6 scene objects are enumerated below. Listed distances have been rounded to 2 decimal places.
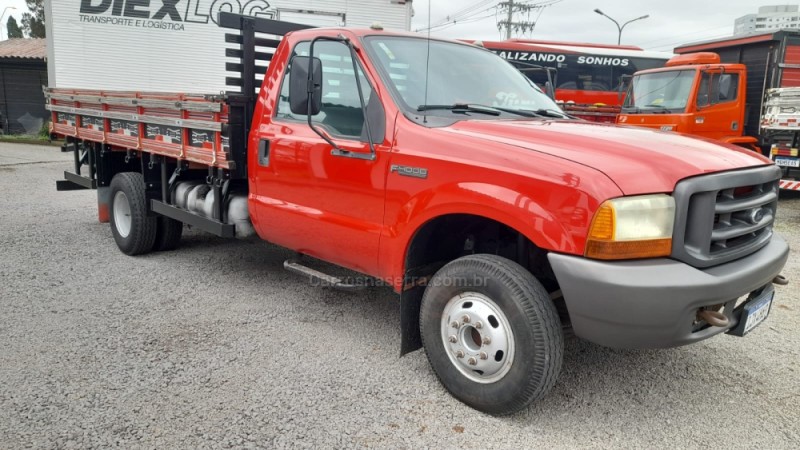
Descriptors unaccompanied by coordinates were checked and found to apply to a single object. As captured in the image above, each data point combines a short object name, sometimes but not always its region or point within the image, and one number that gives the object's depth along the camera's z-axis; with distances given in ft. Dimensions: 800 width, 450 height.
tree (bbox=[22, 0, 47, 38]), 141.08
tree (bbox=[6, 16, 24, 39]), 170.91
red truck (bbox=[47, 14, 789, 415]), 8.67
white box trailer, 40.04
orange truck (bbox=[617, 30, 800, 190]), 32.76
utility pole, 108.06
